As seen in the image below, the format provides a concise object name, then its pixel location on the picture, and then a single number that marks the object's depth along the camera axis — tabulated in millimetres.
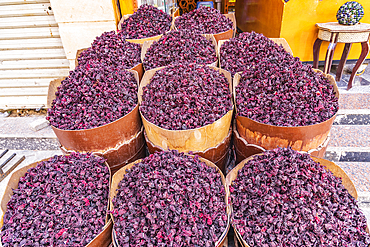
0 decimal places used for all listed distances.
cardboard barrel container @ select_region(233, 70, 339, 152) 1505
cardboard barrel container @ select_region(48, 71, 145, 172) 1658
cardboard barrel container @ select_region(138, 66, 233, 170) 1544
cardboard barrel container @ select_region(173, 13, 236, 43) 2673
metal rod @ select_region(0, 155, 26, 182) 2615
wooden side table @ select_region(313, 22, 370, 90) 3055
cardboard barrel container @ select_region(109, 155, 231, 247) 1137
